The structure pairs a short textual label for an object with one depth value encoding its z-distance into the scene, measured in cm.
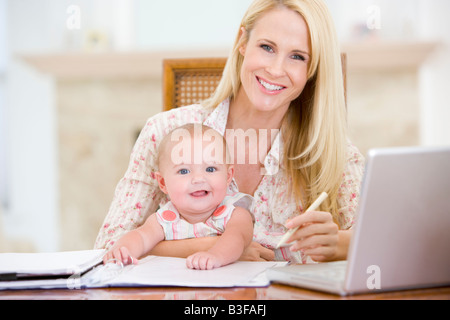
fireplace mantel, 338
